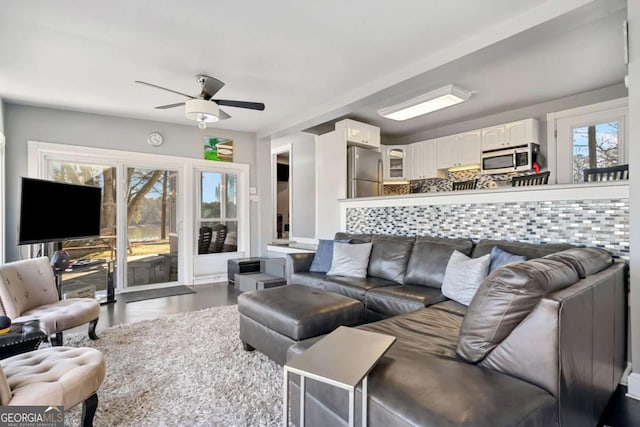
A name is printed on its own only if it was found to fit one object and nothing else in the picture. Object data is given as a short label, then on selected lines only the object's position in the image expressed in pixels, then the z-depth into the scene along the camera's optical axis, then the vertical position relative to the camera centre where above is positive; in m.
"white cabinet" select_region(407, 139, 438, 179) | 5.96 +1.04
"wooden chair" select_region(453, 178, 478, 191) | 5.33 +0.48
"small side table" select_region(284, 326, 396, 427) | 1.07 -0.55
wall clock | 5.14 +1.25
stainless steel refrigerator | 4.97 +0.68
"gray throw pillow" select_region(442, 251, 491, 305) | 2.49 -0.51
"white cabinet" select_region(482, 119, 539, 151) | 4.63 +1.20
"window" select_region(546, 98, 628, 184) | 3.97 +0.98
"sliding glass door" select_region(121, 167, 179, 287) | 5.06 -0.18
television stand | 3.51 -0.66
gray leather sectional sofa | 1.10 -0.64
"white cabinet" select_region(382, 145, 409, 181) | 6.35 +1.03
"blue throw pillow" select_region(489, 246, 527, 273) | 2.42 -0.35
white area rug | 1.80 -1.14
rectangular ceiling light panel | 3.84 +1.43
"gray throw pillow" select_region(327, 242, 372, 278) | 3.53 -0.52
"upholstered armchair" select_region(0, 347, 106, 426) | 1.35 -0.76
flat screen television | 3.26 +0.06
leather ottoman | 2.19 -0.75
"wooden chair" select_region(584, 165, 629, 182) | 2.51 +0.31
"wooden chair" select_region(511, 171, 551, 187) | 3.10 +0.31
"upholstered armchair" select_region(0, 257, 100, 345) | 2.43 -0.72
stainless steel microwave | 4.59 +0.82
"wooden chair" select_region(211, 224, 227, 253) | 5.80 -0.42
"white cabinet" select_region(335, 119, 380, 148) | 4.94 +1.32
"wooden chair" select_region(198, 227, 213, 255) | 5.63 -0.43
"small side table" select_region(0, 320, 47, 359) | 1.80 -0.72
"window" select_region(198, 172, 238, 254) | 5.69 +0.06
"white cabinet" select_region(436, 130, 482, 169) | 5.32 +1.11
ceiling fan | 3.36 +1.19
